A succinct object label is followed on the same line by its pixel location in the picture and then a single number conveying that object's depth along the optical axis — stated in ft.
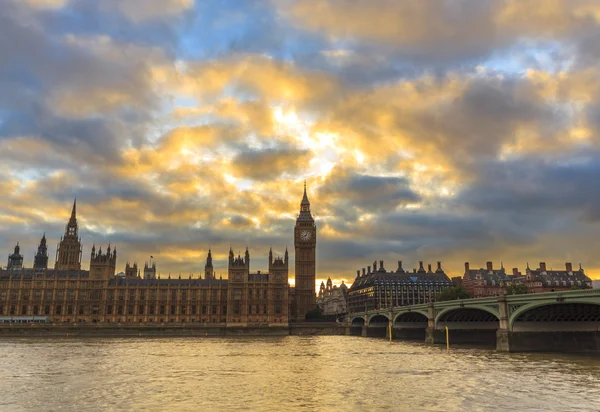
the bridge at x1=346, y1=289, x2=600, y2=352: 200.13
